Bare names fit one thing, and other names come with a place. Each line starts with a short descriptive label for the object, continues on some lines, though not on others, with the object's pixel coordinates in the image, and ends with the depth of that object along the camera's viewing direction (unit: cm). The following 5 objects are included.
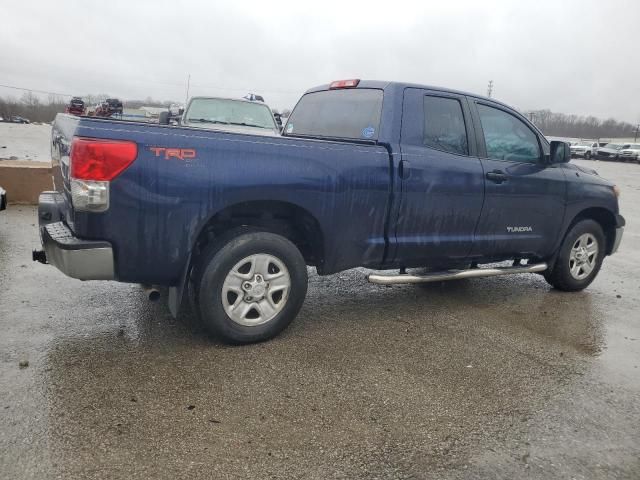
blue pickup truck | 333
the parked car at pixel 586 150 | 5316
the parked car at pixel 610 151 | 5000
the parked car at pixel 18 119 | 7169
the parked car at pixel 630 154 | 4759
